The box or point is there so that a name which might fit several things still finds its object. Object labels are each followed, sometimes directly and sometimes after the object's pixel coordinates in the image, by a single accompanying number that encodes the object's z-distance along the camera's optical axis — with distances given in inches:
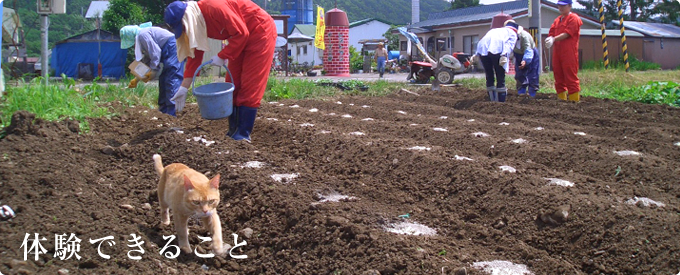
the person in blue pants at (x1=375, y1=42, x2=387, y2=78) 855.7
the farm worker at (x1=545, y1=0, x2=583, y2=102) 324.5
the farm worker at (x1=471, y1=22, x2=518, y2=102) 313.7
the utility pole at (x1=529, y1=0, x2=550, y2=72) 524.4
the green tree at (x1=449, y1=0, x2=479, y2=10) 1909.4
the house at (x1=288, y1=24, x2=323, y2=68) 1532.9
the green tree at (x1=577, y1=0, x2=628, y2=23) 1488.7
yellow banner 815.1
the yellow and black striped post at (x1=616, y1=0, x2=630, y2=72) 588.1
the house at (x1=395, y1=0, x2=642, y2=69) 1042.7
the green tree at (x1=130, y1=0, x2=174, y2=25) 990.4
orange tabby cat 103.1
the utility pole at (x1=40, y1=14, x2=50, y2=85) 311.6
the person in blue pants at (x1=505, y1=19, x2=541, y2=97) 343.0
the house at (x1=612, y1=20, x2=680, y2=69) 1157.7
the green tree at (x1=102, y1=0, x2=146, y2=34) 983.6
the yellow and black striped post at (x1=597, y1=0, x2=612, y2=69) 580.8
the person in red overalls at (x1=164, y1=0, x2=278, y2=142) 188.4
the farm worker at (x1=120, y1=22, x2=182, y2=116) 238.4
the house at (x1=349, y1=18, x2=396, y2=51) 1708.9
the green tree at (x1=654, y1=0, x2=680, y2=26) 1488.7
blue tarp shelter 896.3
